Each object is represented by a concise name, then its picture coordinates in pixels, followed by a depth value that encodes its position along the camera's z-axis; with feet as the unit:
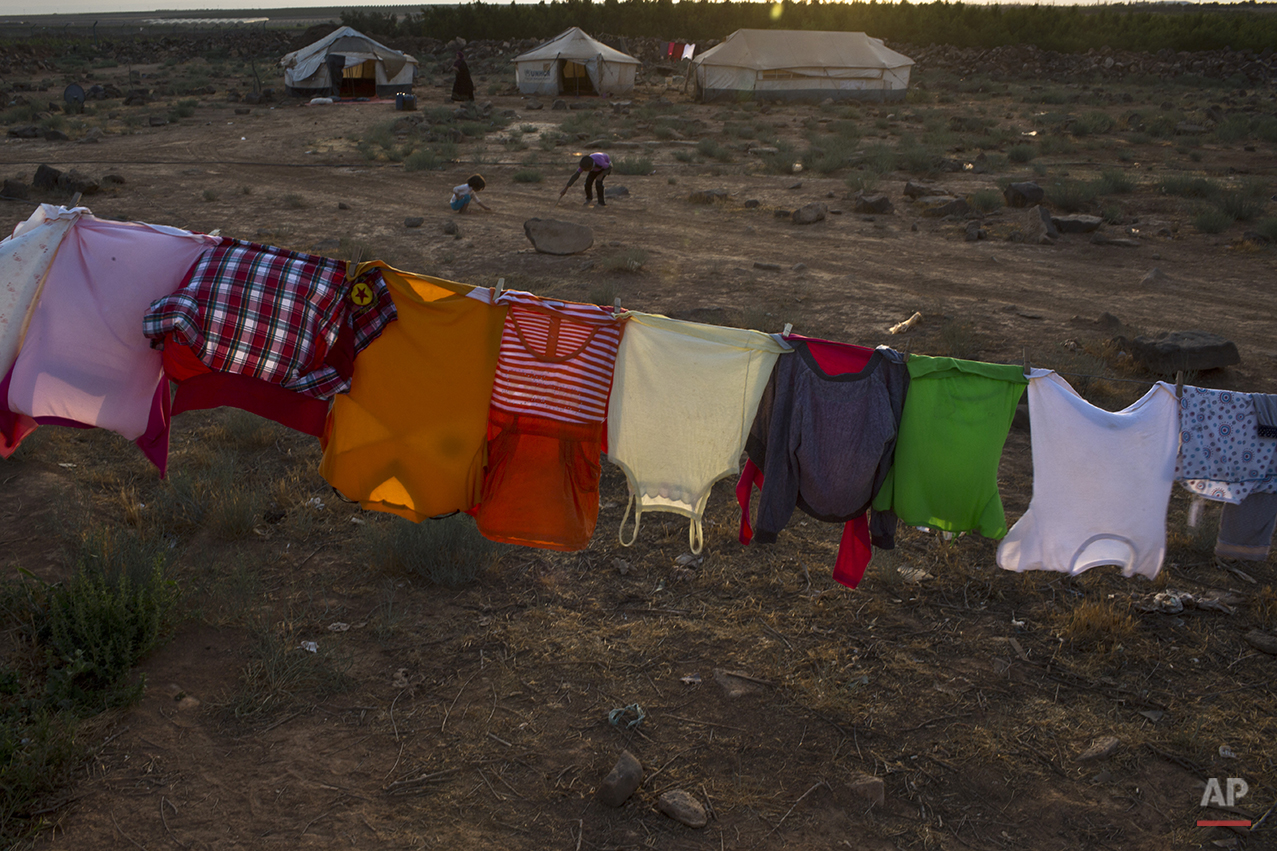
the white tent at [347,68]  104.88
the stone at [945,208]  50.47
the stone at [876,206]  51.08
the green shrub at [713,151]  67.62
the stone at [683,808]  11.74
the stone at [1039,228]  45.03
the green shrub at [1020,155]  66.80
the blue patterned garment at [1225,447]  10.89
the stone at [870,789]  12.19
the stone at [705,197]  53.52
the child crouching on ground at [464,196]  48.85
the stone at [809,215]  48.80
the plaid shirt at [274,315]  11.01
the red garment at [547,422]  11.16
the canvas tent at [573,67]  109.70
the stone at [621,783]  12.00
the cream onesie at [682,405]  11.21
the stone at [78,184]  49.64
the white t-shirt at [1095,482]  10.94
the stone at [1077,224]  46.06
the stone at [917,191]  53.78
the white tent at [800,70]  106.32
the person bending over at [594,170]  50.01
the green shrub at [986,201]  51.24
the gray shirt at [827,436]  10.86
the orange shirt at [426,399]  11.36
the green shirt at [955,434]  10.86
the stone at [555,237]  41.11
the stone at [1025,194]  50.90
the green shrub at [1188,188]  52.75
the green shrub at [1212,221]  45.52
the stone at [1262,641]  15.35
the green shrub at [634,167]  62.39
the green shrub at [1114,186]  54.54
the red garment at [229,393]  11.38
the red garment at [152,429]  11.69
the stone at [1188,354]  27.43
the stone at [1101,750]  12.93
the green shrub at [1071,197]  50.98
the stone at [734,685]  14.26
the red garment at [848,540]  11.99
